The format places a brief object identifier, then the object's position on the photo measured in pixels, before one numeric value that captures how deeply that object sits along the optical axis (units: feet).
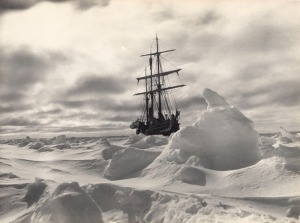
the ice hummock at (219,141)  23.32
